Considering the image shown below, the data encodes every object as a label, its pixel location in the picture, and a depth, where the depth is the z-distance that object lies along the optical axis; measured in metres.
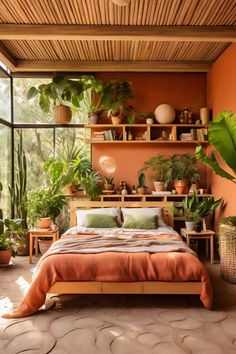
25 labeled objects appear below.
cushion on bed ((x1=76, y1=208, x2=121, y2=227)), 5.35
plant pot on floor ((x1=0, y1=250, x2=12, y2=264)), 4.99
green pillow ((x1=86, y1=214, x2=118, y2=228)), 5.18
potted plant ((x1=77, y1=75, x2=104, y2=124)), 5.85
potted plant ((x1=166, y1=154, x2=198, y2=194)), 5.89
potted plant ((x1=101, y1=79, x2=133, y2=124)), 5.75
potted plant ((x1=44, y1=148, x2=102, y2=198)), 5.80
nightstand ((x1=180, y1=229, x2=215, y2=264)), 5.14
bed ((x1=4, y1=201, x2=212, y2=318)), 3.42
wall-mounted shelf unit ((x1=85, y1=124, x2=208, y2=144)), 5.91
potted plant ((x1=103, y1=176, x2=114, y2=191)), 5.99
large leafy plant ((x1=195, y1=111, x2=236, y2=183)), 3.90
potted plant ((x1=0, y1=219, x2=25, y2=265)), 5.01
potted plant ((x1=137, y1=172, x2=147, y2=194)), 5.94
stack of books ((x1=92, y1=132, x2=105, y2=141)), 5.95
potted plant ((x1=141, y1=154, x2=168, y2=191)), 5.94
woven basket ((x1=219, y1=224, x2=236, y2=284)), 4.27
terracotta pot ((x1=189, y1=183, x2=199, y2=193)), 5.87
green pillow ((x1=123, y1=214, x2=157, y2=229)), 5.11
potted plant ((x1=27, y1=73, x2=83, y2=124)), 5.71
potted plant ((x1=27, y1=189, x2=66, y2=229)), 5.65
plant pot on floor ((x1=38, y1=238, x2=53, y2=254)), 5.58
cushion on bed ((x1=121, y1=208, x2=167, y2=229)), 5.38
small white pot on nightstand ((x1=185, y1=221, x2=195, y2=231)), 5.24
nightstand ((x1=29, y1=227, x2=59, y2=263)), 5.21
